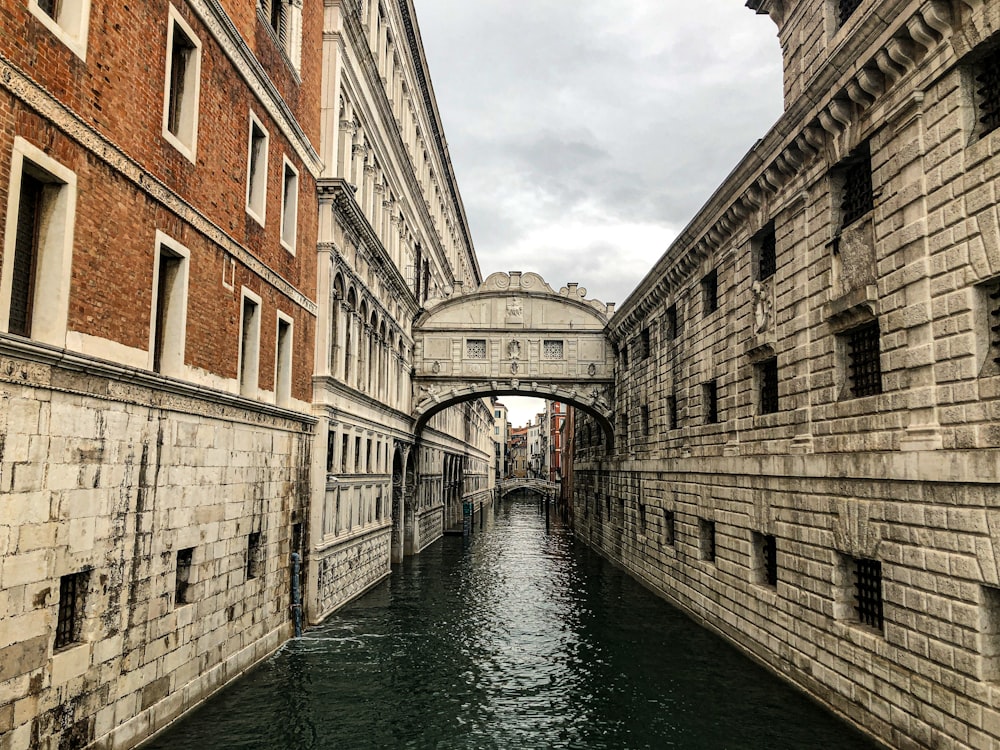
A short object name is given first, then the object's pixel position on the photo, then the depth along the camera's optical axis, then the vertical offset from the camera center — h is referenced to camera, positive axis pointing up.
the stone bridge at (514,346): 31.12 +4.89
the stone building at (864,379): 9.07 +1.41
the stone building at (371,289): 18.62 +5.23
